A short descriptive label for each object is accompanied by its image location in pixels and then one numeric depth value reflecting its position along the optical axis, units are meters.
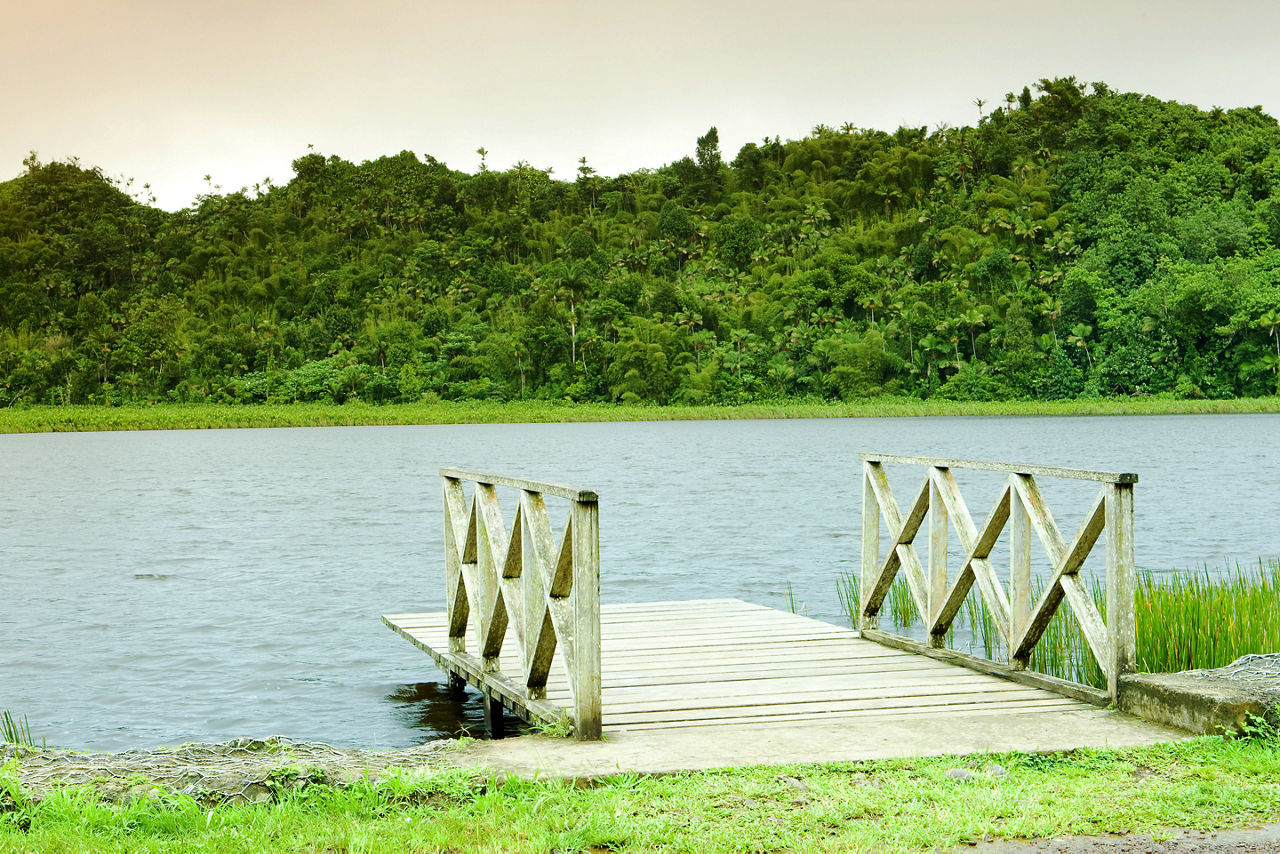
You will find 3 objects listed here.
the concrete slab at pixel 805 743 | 5.00
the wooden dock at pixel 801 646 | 5.47
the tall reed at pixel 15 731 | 8.71
